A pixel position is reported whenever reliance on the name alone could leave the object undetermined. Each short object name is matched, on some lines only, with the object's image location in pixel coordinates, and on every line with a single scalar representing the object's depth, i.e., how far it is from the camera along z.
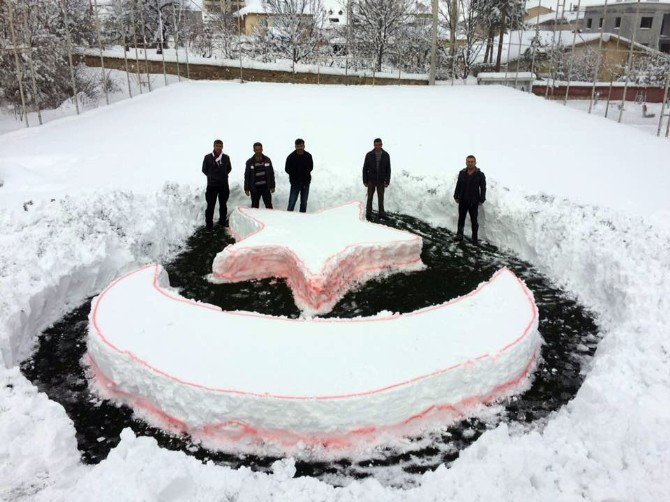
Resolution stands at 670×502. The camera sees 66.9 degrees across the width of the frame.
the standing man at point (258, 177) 9.44
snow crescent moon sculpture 4.67
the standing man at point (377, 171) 9.75
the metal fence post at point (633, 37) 14.75
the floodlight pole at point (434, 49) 20.97
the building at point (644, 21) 30.94
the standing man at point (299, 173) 9.62
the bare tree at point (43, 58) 18.50
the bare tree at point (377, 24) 27.66
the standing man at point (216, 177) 9.23
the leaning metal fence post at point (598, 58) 17.05
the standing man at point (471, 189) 8.74
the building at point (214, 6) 36.08
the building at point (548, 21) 31.48
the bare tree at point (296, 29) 28.61
